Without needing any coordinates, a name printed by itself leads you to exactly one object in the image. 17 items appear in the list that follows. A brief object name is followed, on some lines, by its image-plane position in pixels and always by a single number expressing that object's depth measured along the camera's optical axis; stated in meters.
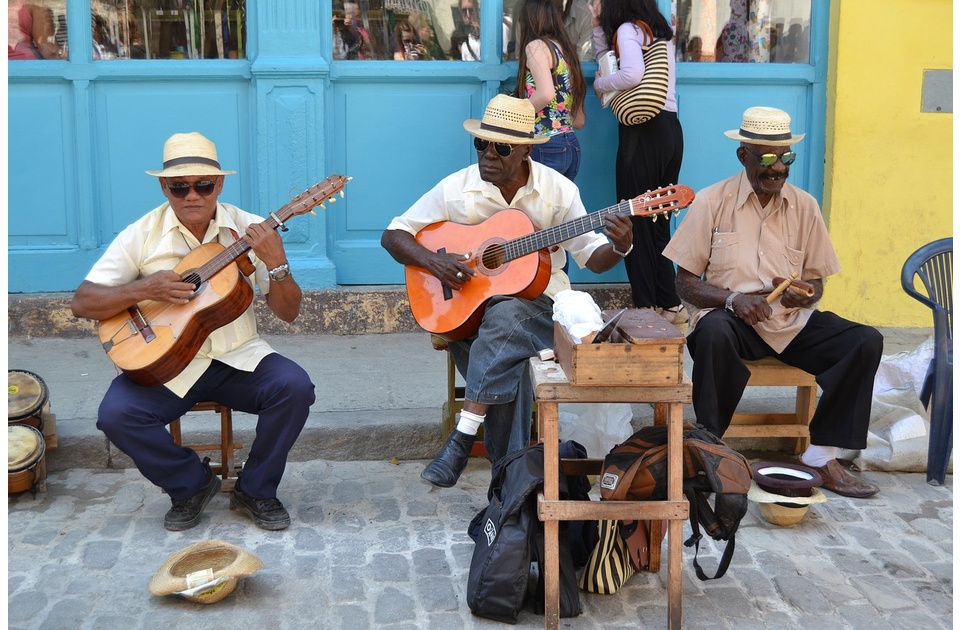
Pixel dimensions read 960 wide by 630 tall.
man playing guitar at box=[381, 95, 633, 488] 4.01
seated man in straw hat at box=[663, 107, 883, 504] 4.28
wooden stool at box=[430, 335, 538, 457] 4.47
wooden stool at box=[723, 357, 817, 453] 4.46
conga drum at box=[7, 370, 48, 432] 4.27
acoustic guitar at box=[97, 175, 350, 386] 3.82
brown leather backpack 3.30
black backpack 3.27
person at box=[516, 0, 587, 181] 5.52
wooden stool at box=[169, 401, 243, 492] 4.20
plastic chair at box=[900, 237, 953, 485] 4.37
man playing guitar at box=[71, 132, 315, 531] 3.85
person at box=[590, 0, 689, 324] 5.53
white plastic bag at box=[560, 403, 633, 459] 4.38
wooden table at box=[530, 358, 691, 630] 3.22
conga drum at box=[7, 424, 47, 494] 4.07
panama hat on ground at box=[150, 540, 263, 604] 3.32
